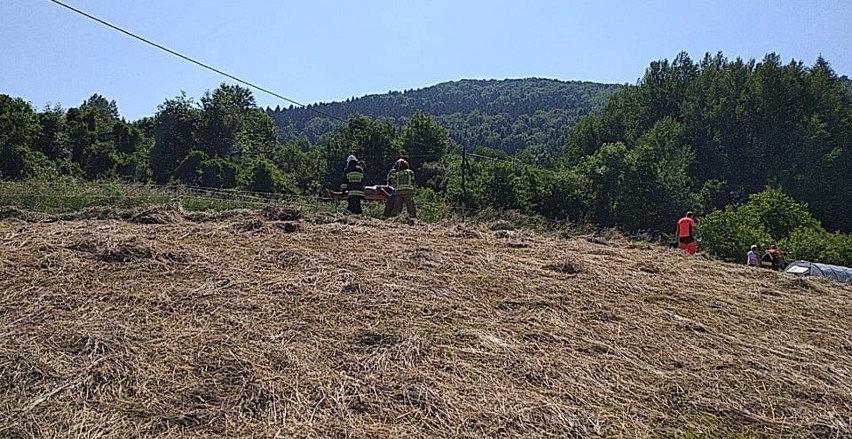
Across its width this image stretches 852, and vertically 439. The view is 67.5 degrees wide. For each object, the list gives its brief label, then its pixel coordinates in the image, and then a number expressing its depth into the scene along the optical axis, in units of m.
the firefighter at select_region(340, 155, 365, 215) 10.42
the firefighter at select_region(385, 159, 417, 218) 10.79
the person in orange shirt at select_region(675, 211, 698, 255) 11.98
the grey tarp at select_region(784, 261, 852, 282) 12.82
